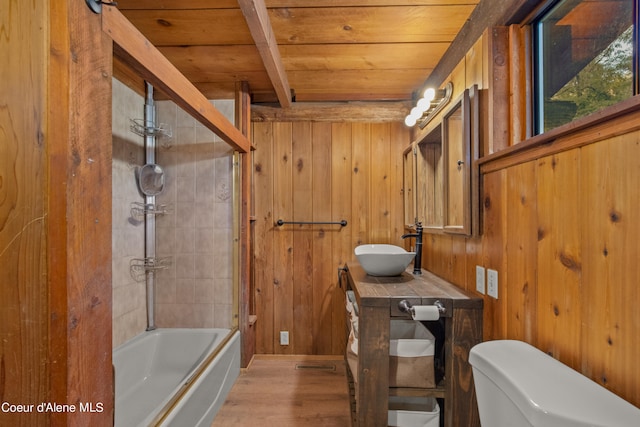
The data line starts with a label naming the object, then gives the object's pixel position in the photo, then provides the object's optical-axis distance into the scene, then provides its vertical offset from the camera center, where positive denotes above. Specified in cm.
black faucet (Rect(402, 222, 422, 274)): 172 -23
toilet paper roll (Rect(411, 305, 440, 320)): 118 -42
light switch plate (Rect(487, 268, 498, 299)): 117 -30
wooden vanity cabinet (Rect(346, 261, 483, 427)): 121 -63
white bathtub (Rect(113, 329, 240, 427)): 140 -102
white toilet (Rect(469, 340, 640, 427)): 57 -42
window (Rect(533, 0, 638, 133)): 78 +50
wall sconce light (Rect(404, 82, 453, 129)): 162 +69
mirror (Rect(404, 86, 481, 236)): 131 +24
